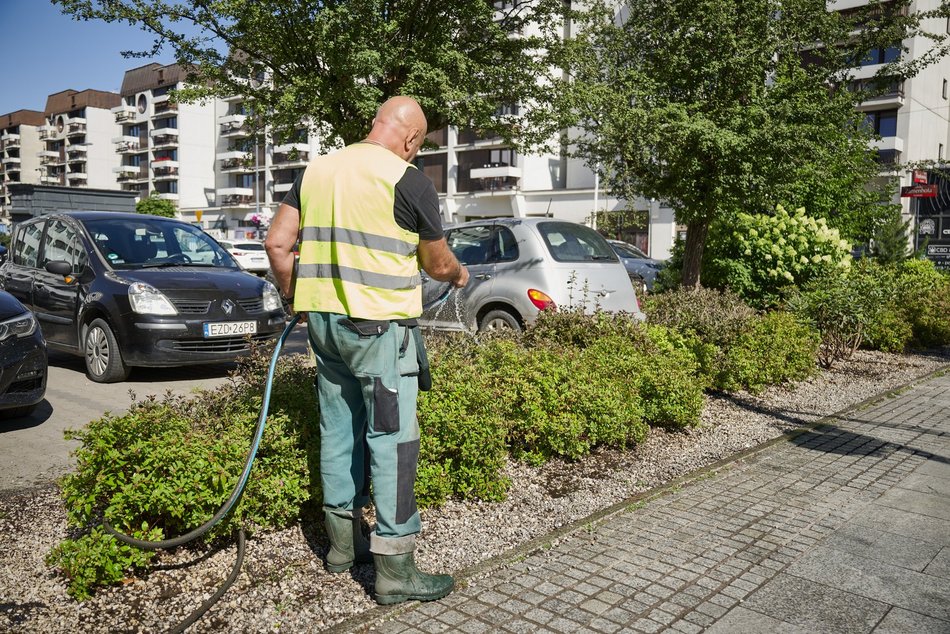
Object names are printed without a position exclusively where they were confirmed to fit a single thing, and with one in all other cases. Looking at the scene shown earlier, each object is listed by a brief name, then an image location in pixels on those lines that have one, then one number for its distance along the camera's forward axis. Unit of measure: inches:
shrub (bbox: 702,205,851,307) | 440.8
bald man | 126.9
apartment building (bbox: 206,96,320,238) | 2986.5
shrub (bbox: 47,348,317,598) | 128.0
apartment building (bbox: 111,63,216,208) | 3540.8
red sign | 922.1
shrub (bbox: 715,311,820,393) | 299.0
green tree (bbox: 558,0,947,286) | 398.6
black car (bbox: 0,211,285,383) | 308.8
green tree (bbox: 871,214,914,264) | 852.2
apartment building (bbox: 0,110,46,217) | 4680.1
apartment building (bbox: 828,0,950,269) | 1501.0
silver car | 339.6
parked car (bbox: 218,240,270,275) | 1180.5
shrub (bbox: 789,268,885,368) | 368.5
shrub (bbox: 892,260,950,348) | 459.8
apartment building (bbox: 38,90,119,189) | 4126.5
